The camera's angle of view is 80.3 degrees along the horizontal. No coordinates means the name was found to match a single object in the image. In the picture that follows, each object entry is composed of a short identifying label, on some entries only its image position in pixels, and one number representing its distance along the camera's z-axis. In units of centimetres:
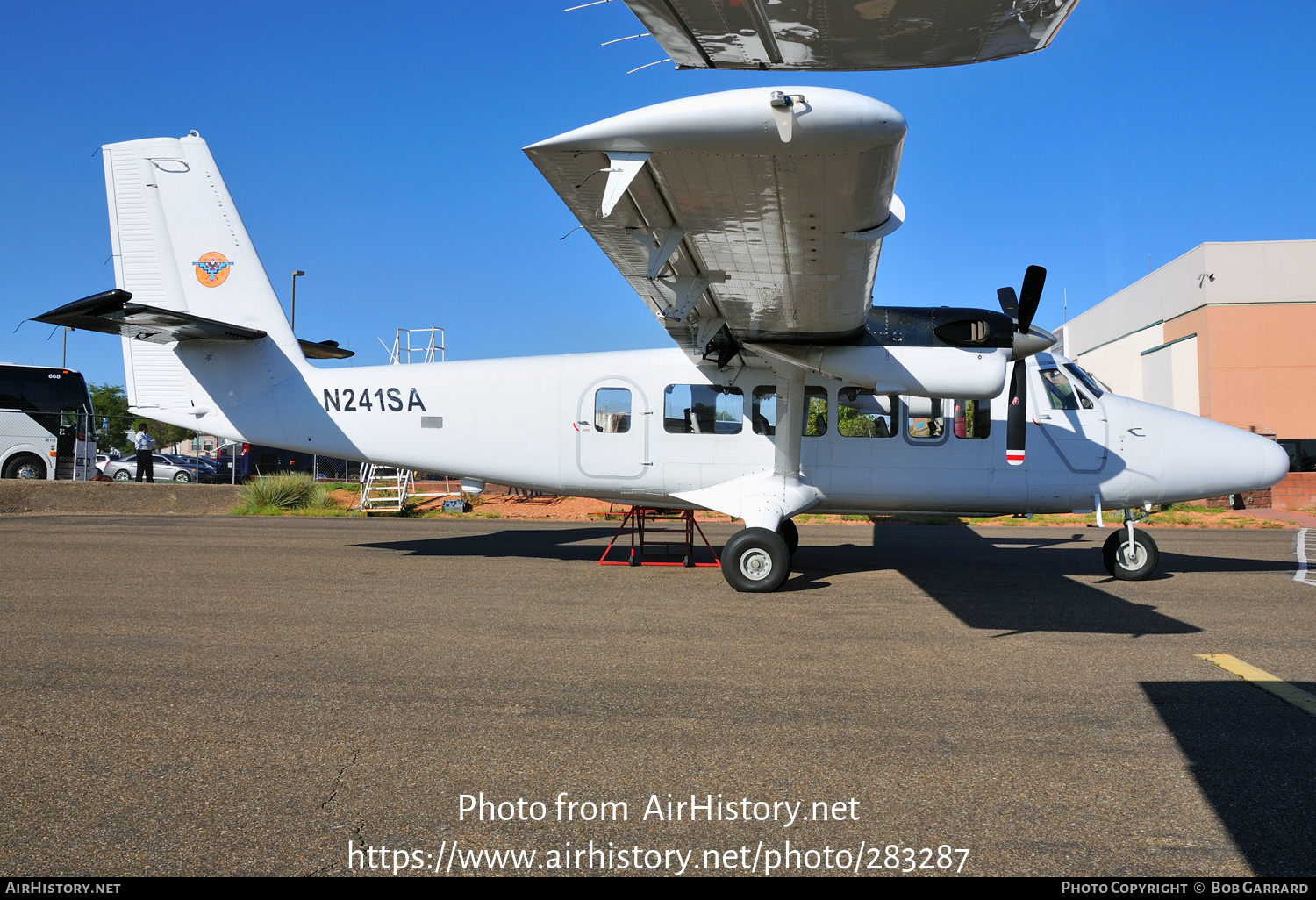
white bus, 2441
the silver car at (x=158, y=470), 3397
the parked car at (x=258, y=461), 3228
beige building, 3725
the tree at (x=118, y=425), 7206
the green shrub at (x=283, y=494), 1975
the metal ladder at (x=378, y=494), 2014
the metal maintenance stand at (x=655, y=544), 1109
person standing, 2314
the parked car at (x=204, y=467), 3509
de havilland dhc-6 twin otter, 856
